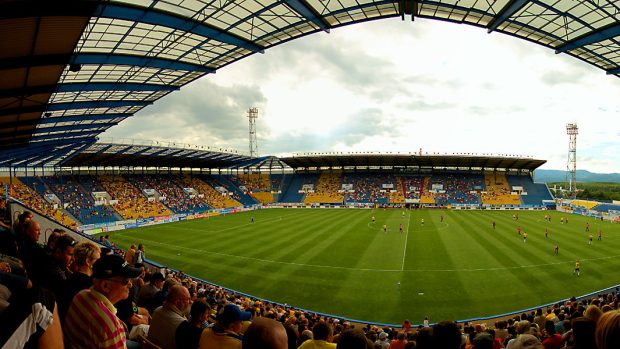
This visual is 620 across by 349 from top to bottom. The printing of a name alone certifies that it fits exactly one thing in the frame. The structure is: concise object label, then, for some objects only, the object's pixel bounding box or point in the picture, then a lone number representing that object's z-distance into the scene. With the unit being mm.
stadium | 10273
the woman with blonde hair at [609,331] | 2039
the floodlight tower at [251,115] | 82062
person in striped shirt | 2832
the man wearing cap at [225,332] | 3508
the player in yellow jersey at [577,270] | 21834
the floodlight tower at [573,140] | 70625
